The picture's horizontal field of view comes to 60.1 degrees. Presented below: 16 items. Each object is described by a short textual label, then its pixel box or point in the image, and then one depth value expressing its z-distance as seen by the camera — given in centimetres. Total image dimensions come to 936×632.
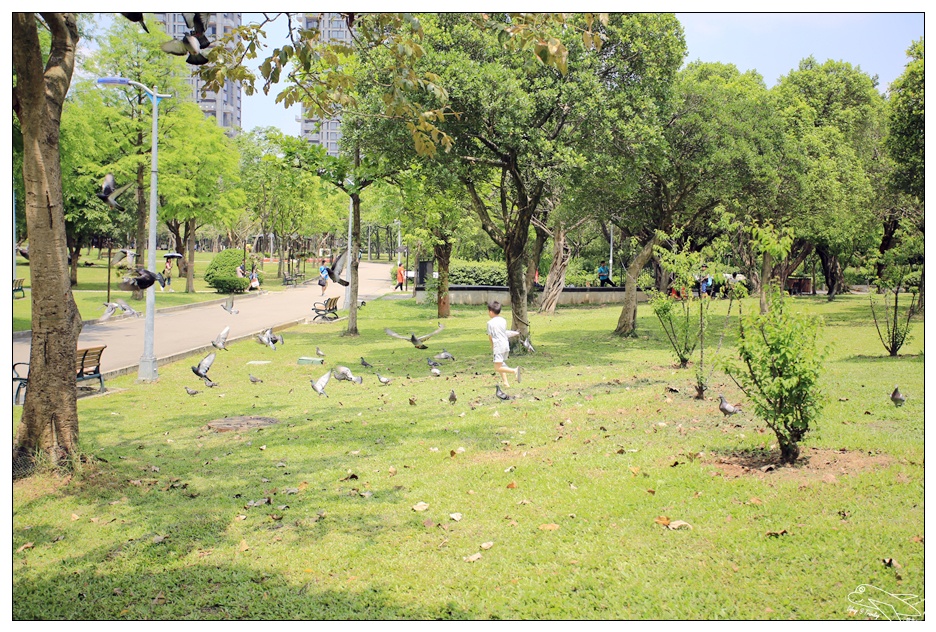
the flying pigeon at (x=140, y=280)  684
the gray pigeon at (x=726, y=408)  878
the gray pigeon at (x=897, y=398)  901
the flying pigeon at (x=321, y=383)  1006
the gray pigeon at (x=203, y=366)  1129
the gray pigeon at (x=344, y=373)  1061
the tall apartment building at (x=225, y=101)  11738
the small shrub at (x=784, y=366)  649
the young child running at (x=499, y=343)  1230
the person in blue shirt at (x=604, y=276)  4044
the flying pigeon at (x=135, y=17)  549
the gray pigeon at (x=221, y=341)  1289
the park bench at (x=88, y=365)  1214
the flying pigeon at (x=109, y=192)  688
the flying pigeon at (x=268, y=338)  1397
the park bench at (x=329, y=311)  2650
